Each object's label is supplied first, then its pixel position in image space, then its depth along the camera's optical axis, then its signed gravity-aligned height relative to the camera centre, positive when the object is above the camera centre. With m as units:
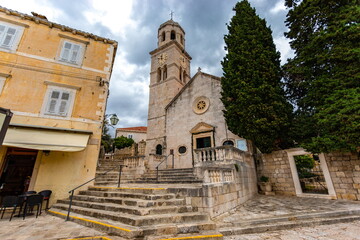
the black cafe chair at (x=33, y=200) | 5.46 -0.79
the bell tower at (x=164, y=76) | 16.23 +11.33
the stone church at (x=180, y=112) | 13.16 +5.68
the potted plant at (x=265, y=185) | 9.80 -0.67
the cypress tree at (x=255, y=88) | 9.42 +5.21
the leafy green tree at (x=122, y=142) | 24.75 +4.94
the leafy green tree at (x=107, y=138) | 24.61 +5.62
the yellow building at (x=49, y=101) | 6.97 +3.58
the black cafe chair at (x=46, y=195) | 6.57 -0.74
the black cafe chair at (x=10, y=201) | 5.27 -0.79
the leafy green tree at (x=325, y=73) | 7.14 +5.21
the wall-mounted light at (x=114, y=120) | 9.58 +3.17
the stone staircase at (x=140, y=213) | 3.62 -1.03
